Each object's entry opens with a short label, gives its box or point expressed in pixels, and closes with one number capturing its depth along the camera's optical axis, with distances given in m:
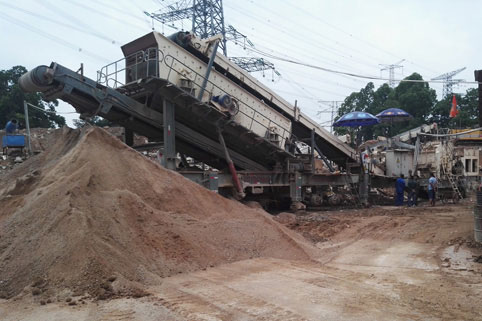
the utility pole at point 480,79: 11.91
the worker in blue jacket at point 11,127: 15.86
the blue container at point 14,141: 17.35
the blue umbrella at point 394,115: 27.66
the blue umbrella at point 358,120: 20.30
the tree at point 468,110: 46.88
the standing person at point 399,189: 19.62
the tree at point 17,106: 36.62
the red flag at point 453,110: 24.53
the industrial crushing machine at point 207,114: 12.74
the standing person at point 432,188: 18.94
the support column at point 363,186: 19.81
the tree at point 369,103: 51.70
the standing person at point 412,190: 18.84
